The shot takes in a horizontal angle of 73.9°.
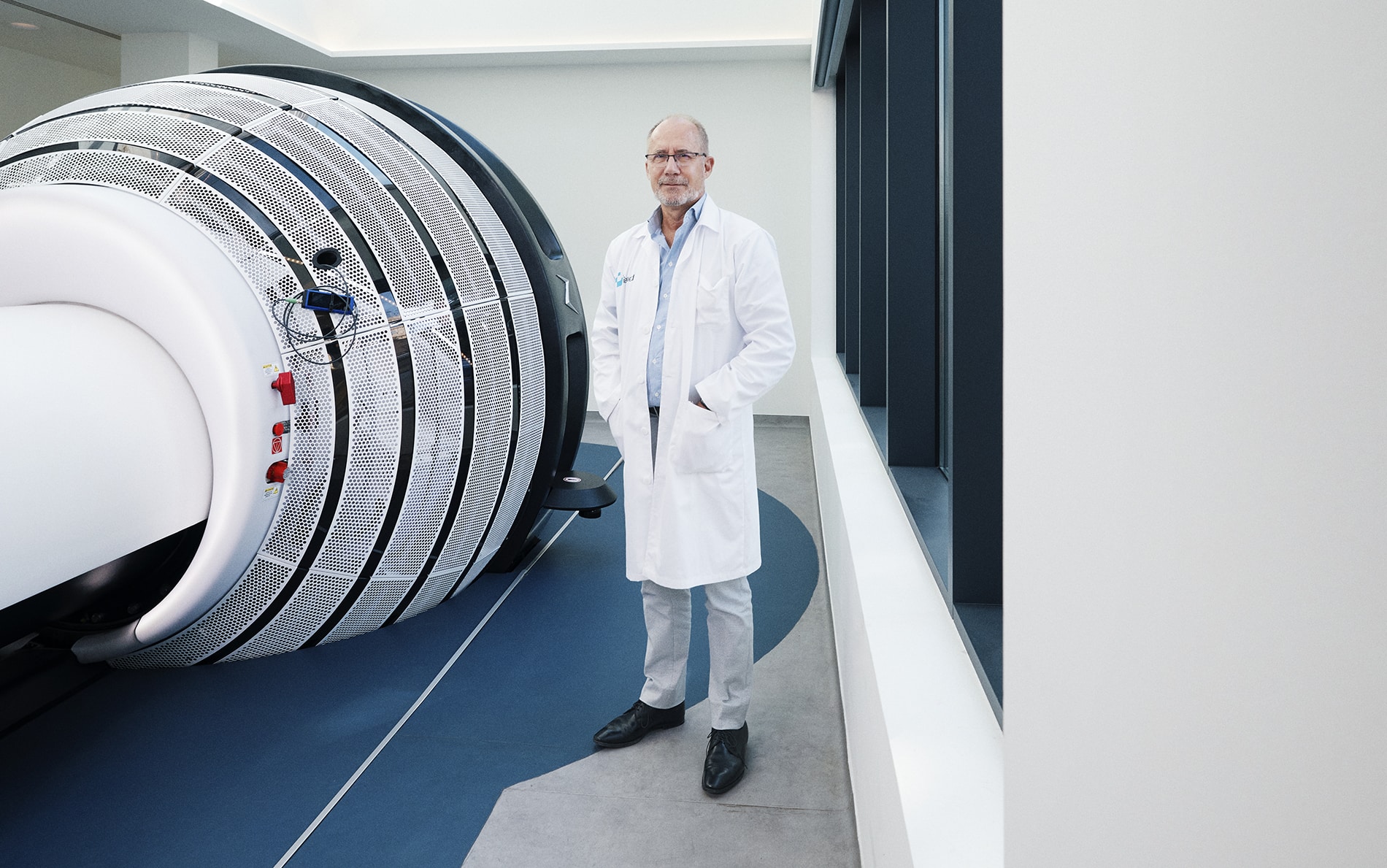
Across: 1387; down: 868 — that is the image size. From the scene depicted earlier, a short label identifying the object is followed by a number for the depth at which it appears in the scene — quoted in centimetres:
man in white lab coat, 210
